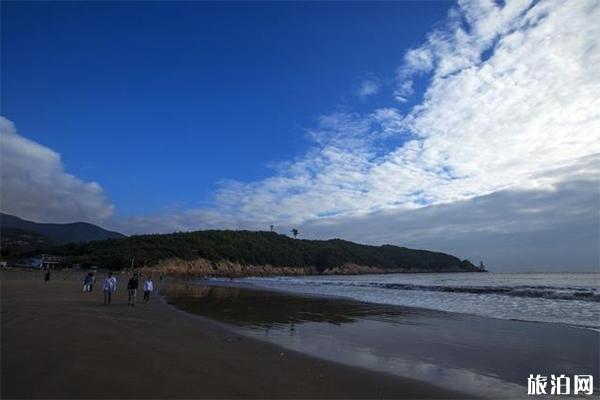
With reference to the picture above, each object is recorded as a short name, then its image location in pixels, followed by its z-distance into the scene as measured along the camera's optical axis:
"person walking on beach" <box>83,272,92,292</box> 32.51
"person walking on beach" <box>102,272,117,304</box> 23.20
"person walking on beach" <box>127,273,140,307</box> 23.31
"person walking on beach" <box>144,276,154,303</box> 26.26
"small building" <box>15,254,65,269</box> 78.92
